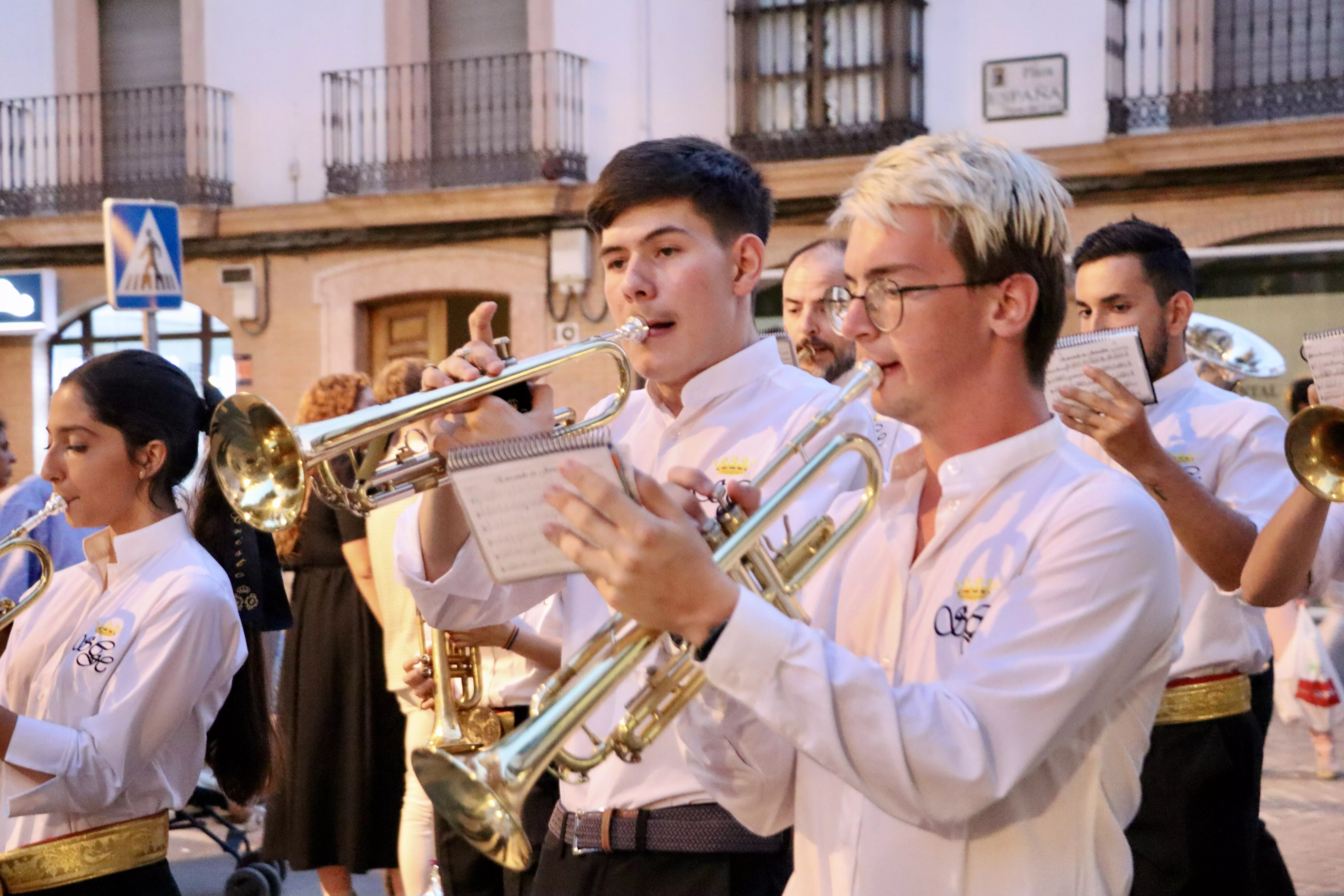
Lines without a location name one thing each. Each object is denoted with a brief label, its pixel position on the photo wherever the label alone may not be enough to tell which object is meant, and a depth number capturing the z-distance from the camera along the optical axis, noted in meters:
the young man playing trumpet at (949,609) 1.84
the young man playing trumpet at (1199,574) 3.79
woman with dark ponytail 3.18
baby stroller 6.00
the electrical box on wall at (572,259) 13.44
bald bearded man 4.57
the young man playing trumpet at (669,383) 2.82
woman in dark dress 6.04
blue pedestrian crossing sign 7.93
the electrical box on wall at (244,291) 14.59
